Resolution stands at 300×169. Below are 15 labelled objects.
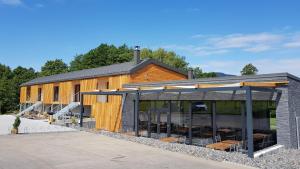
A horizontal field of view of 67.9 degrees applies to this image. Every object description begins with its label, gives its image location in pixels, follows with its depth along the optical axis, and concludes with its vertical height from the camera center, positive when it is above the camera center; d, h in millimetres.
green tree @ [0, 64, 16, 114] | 40790 +720
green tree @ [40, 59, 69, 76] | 59375 +8882
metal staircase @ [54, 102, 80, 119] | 22044 -958
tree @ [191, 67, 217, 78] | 50801 +5988
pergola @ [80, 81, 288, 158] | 9057 +476
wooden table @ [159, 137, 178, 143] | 12446 -2286
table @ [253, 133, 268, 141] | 10935 -1853
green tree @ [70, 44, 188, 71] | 45771 +9360
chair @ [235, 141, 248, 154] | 10712 -2351
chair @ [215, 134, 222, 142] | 12279 -2160
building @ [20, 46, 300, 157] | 10867 -561
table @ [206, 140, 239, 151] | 10304 -2197
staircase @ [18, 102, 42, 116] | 29817 -865
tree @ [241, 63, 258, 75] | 58032 +7726
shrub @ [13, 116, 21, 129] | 14856 -1550
